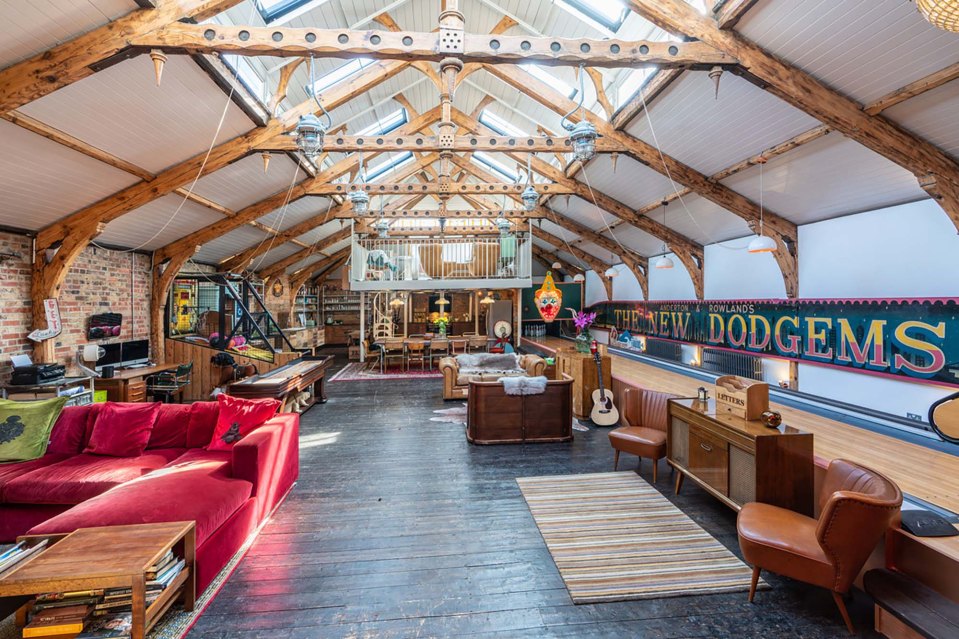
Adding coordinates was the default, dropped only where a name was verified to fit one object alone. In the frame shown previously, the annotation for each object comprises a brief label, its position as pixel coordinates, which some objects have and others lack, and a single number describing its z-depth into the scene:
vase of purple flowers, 6.77
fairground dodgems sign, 4.68
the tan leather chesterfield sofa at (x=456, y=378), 8.27
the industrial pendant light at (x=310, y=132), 3.93
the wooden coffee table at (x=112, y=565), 2.01
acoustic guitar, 6.40
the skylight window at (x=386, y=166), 11.12
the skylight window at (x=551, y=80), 7.16
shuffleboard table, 5.51
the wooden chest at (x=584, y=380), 6.75
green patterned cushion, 3.60
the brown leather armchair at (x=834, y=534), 2.26
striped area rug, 2.76
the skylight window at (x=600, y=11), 5.56
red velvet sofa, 2.72
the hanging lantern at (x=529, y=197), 7.05
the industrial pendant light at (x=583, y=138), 4.04
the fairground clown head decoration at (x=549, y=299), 7.23
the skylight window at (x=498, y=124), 9.76
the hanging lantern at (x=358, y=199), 6.64
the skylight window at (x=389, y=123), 9.66
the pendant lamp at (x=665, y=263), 7.67
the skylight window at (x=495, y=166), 11.54
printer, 5.28
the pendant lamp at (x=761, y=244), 5.37
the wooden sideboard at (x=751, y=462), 3.11
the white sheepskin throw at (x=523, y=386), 5.67
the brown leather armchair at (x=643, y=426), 4.45
